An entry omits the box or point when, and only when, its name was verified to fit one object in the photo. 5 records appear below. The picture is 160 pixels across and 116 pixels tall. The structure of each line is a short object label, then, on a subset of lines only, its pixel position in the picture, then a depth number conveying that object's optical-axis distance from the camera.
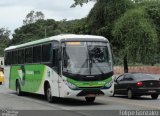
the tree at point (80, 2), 31.84
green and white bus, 14.40
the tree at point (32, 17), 102.62
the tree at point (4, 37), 98.61
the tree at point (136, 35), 28.93
